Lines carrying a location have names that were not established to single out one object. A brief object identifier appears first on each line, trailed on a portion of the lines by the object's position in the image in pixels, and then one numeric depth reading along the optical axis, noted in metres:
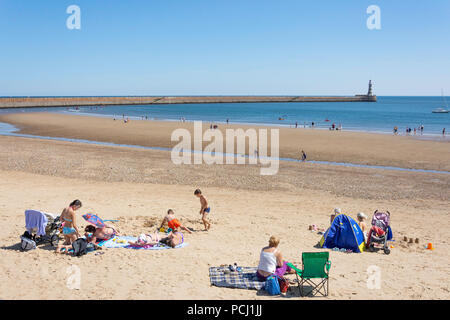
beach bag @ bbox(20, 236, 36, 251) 7.85
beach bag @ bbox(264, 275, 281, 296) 6.42
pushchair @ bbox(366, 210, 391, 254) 8.84
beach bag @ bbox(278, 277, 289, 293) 6.55
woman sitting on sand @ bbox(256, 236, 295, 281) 6.73
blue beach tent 8.78
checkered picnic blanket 6.62
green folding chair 6.49
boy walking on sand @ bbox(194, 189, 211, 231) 9.86
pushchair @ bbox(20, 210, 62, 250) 7.87
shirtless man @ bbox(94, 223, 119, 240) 8.46
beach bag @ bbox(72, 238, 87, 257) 7.65
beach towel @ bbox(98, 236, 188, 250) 8.30
